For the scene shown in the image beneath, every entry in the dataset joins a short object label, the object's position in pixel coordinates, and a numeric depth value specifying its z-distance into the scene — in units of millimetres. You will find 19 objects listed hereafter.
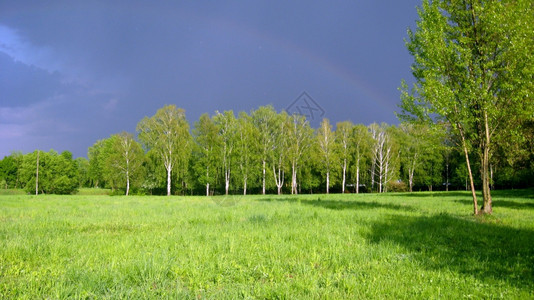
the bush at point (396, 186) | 59156
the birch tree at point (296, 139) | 51125
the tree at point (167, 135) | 47000
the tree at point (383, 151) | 56719
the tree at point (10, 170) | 81156
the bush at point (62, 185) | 64312
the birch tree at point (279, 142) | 50375
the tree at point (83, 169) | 95125
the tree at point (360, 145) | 58125
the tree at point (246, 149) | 48031
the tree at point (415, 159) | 60725
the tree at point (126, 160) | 51781
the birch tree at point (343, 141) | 56281
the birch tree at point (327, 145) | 53525
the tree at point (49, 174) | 63719
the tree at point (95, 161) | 78950
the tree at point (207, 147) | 48875
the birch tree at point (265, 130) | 49406
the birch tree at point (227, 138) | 48688
